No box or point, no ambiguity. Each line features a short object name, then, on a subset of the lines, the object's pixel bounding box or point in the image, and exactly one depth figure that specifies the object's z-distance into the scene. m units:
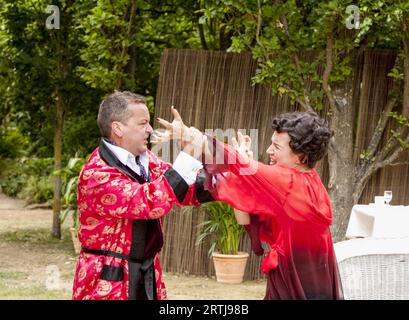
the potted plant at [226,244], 8.16
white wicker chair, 4.60
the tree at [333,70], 7.46
